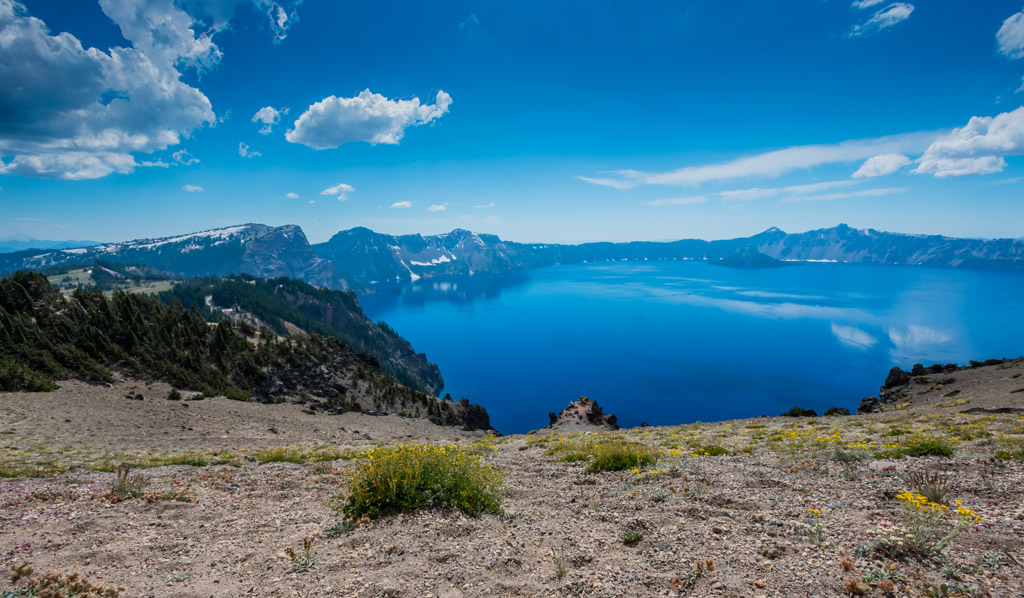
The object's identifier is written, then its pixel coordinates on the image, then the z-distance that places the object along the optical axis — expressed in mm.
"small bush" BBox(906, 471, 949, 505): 8305
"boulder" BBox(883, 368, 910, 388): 52688
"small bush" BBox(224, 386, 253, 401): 52531
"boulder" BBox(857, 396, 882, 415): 42981
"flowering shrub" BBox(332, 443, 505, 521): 9383
